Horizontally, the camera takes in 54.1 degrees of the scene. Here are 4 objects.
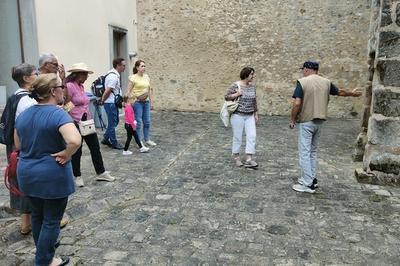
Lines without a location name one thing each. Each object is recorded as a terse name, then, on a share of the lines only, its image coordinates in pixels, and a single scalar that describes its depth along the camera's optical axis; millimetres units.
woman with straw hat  4645
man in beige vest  4789
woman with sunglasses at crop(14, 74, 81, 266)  2650
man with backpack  6629
